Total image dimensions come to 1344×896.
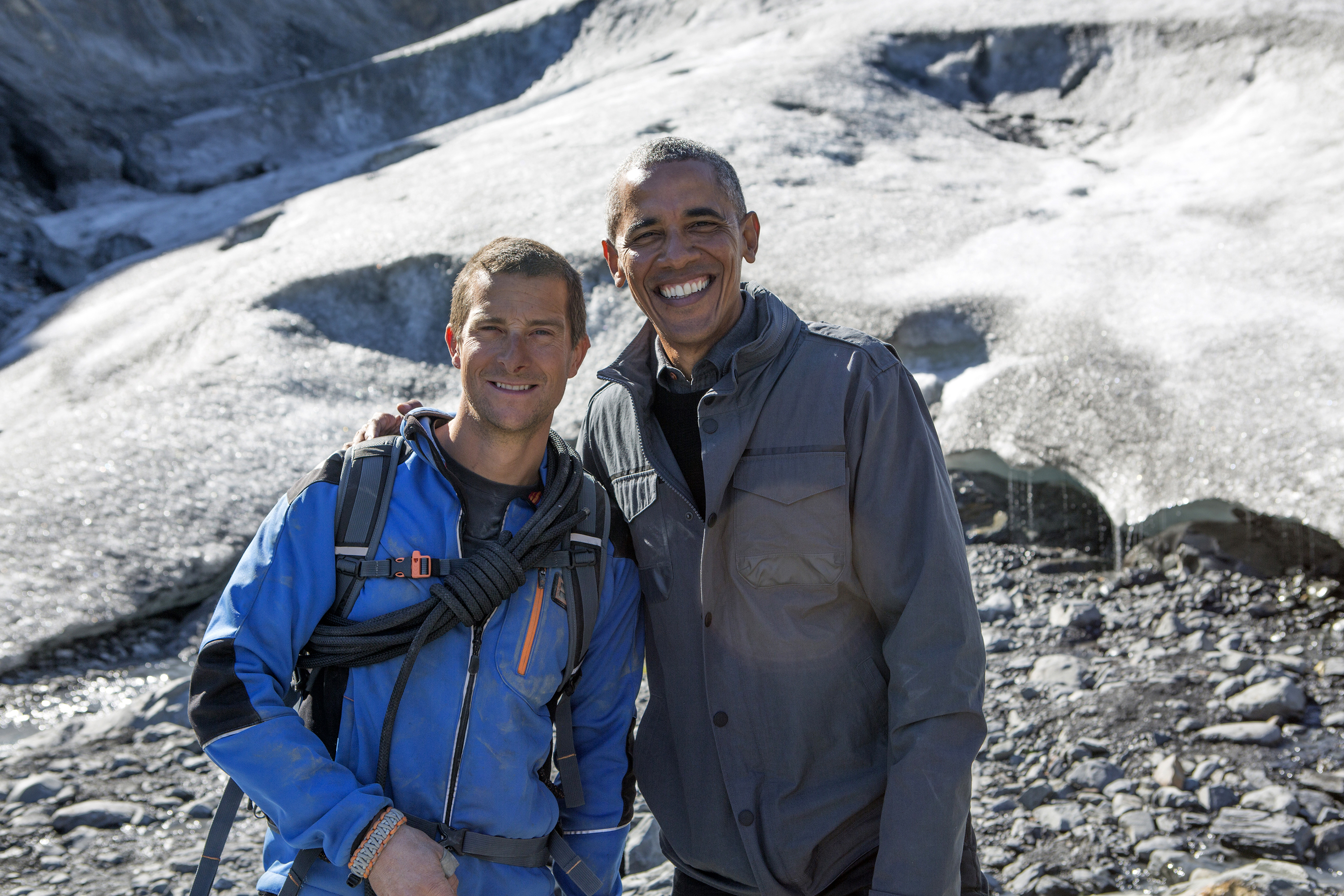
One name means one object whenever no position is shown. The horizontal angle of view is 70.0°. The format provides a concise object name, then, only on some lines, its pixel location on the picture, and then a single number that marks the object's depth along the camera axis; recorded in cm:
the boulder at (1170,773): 430
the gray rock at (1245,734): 445
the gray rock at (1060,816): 417
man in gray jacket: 236
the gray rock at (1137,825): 404
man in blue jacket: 231
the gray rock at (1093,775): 440
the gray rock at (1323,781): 413
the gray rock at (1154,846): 395
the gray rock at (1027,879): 387
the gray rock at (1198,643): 523
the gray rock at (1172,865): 381
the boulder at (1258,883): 349
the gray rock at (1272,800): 404
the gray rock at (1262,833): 386
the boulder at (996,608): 589
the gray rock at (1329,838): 384
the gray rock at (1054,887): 383
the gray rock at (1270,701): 461
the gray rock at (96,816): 464
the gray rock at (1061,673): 514
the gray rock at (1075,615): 566
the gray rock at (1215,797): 414
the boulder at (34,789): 482
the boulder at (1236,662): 497
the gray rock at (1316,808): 398
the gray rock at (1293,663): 492
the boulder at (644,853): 430
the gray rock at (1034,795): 436
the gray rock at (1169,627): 541
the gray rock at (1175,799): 417
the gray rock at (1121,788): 433
